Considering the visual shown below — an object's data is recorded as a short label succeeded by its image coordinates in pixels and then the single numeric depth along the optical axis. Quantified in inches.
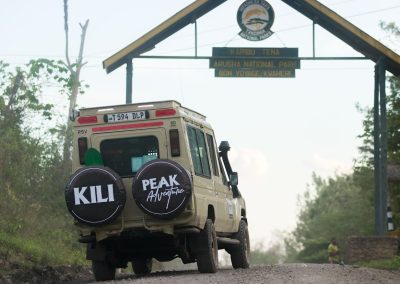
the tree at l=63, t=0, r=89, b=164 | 1223.5
